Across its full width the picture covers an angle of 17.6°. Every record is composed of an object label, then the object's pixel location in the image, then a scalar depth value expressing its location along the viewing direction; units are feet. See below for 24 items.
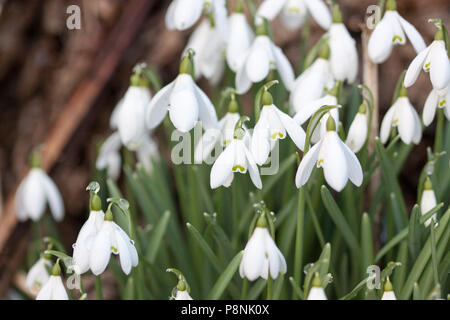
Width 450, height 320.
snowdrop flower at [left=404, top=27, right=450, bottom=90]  1.76
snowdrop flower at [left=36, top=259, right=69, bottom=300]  1.79
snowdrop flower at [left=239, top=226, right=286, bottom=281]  1.74
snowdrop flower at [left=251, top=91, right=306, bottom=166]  1.75
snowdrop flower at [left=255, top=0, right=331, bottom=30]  1.98
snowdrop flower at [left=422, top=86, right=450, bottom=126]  1.81
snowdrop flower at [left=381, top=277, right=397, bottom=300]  1.74
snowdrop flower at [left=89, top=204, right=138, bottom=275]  1.73
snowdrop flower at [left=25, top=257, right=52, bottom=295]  1.95
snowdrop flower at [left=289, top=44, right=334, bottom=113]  1.90
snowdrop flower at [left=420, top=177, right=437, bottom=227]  1.85
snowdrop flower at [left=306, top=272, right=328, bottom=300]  1.71
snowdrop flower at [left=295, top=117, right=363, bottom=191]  1.72
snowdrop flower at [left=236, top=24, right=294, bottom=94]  1.88
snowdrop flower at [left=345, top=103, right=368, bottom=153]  1.85
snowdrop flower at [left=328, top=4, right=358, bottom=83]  1.93
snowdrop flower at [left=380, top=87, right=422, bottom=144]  1.84
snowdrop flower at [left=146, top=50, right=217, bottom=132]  1.79
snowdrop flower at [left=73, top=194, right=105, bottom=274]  1.74
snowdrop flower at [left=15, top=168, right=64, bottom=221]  2.10
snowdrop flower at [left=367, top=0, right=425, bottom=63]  1.85
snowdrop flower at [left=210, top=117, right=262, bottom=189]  1.75
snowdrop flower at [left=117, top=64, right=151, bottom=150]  1.98
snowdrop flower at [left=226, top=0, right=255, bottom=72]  1.97
